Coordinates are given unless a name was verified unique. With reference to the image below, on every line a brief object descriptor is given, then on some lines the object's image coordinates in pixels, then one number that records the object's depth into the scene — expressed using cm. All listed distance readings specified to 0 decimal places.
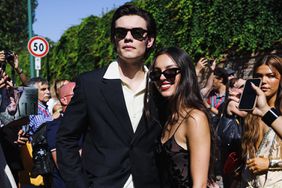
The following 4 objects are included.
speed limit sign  1355
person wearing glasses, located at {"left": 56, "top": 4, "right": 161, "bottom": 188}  329
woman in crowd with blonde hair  372
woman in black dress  300
